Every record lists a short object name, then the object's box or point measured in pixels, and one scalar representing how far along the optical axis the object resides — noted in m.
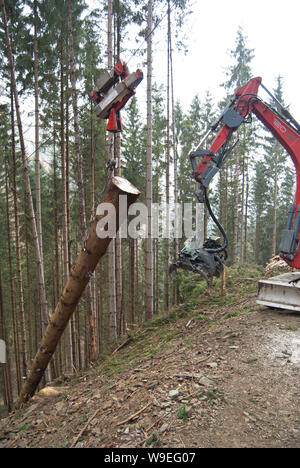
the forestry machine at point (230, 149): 4.59
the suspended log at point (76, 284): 3.21
